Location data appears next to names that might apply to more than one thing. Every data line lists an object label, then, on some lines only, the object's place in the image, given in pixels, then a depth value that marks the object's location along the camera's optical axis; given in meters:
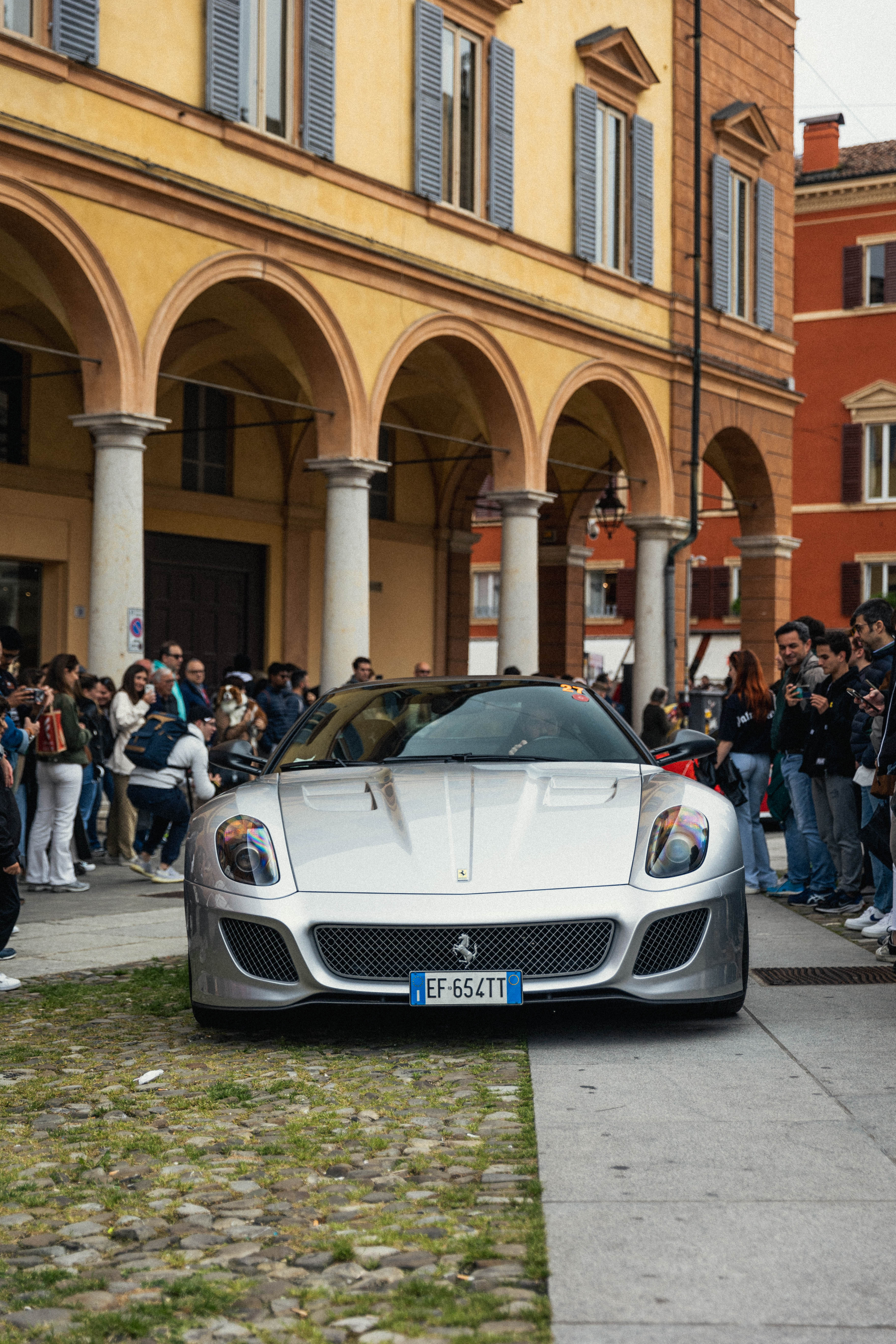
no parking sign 15.78
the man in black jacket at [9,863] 7.06
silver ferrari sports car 5.47
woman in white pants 11.39
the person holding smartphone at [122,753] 13.31
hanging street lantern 28.64
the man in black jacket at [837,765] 9.84
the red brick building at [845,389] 39.59
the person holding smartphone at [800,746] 10.37
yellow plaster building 15.73
